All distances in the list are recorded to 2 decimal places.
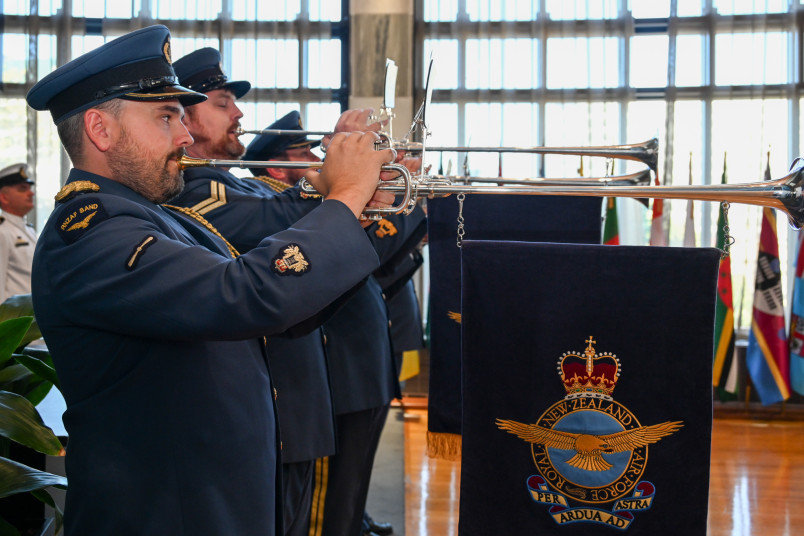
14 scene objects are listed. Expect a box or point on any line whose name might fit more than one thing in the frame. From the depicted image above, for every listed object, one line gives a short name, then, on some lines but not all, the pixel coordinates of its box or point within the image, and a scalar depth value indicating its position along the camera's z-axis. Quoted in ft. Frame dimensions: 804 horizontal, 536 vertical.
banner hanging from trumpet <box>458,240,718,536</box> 5.60
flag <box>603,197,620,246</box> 17.08
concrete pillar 19.20
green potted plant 5.57
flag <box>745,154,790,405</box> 17.03
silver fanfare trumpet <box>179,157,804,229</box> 5.47
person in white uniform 15.83
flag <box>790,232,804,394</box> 16.79
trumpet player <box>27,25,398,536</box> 3.70
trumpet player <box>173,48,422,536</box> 6.70
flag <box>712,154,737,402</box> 17.08
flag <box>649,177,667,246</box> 16.45
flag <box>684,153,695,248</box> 16.36
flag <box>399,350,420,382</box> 18.06
